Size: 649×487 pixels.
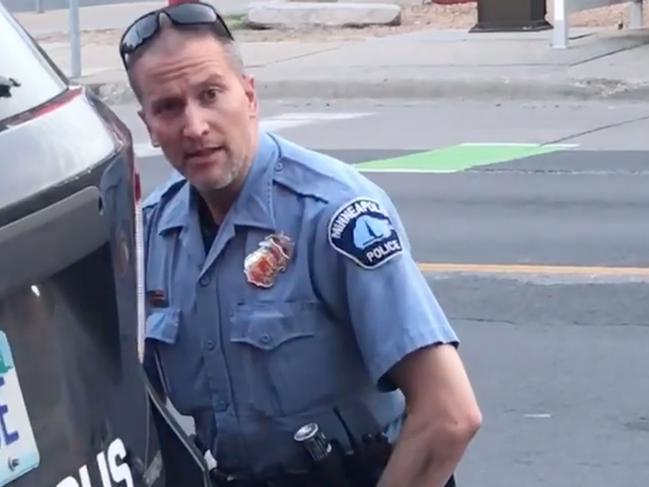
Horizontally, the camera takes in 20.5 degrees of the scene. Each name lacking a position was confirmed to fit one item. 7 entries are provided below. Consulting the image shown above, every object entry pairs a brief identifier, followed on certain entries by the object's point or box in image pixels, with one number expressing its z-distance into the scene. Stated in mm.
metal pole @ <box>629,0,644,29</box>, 20609
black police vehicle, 2162
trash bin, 20781
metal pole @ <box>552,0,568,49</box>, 18570
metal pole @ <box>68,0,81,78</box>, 19094
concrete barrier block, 23312
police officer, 2801
